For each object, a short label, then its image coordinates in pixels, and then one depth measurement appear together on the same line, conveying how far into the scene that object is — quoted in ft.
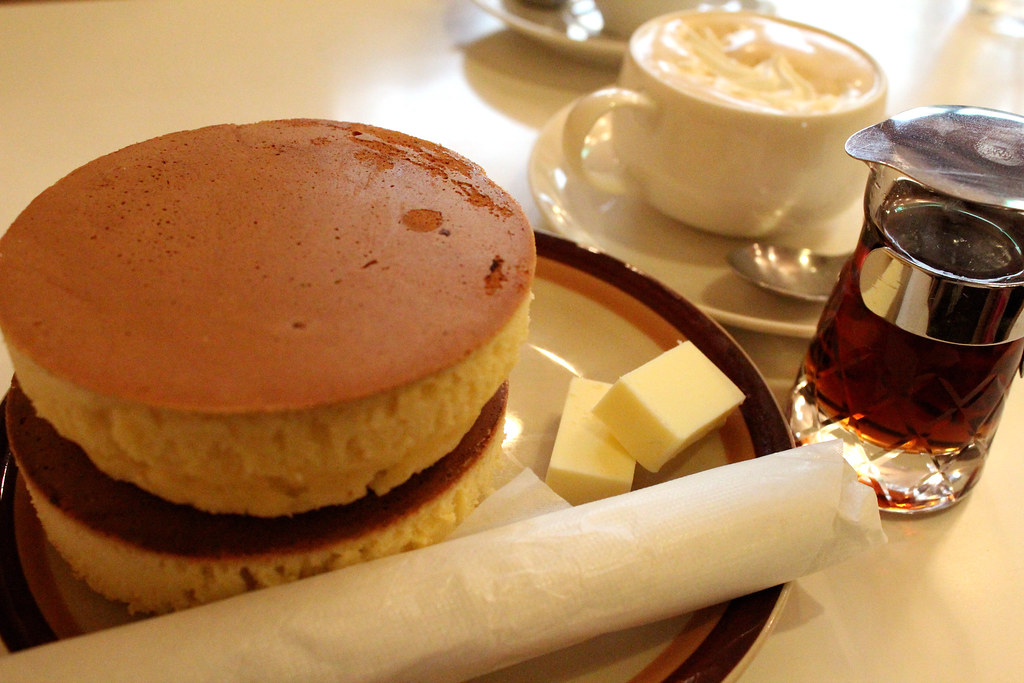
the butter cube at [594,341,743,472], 0.94
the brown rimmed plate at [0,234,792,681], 0.82
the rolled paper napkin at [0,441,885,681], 0.76
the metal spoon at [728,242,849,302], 1.15
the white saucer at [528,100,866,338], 1.15
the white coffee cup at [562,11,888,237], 1.16
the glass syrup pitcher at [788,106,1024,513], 0.88
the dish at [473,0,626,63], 1.58
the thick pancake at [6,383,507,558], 0.81
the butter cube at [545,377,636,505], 0.94
